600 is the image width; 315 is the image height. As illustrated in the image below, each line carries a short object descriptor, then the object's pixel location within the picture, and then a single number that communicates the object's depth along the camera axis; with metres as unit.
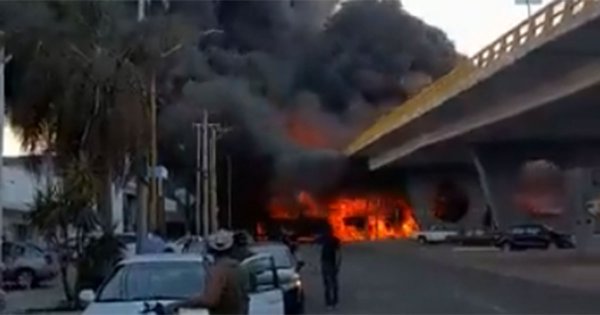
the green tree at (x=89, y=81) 29.88
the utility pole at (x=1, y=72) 24.97
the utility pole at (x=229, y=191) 98.56
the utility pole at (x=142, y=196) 34.16
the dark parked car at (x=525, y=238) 73.06
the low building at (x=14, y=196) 57.67
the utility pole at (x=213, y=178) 80.56
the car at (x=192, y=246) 28.95
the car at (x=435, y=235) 95.56
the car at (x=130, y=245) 30.51
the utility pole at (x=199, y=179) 75.38
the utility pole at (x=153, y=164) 32.50
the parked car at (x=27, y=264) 40.16
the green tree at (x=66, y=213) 27.11
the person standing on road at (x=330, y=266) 27.06
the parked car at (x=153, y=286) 13.27
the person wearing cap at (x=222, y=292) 9.82
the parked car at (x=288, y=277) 22.70
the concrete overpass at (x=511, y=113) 37.50
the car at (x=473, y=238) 87.62
